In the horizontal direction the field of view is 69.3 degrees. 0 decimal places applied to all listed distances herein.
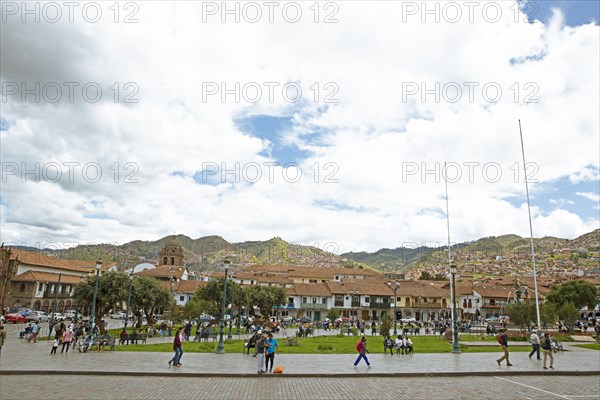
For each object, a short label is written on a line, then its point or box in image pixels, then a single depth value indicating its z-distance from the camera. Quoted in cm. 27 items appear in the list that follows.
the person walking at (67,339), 2101
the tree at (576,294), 5894
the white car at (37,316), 4711
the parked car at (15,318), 4556
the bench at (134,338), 2592
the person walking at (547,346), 1797
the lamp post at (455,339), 2300
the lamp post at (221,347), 2144
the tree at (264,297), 4797
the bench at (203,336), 2953
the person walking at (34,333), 2642
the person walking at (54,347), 2041
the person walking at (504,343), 1848
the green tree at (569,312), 3612
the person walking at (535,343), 2048
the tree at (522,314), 3362
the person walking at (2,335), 1645
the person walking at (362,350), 1784
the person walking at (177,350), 1700
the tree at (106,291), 3344
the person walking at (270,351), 1631
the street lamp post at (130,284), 3435
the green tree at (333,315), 5039
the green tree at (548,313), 3334
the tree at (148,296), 3816
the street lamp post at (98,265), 2647
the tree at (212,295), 4191
